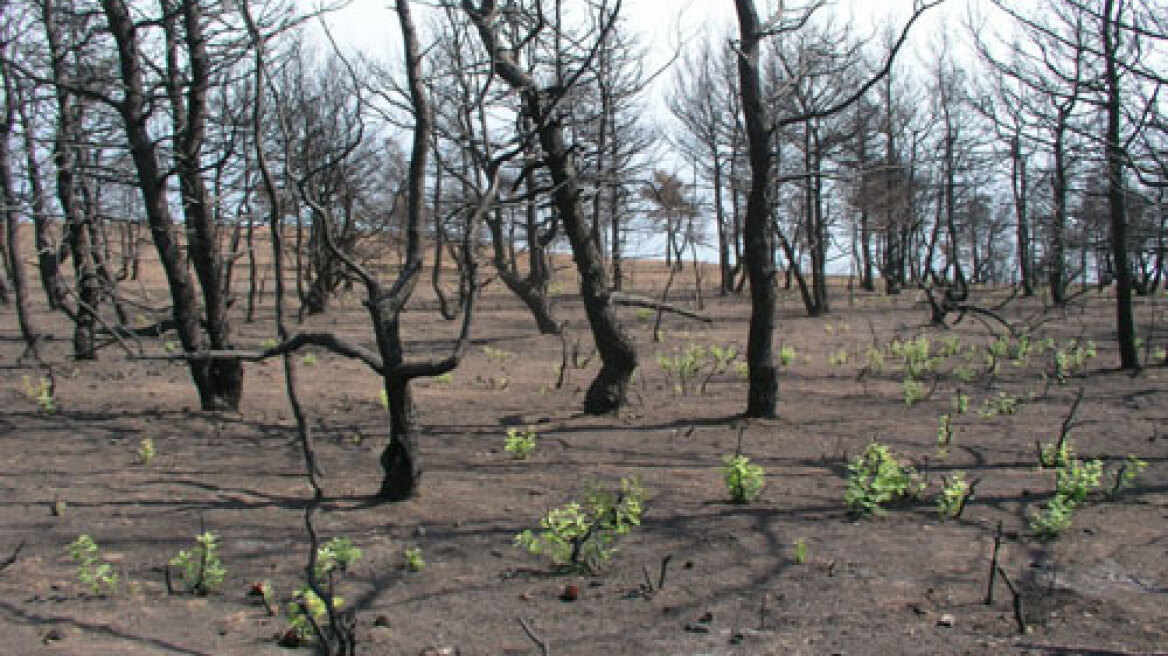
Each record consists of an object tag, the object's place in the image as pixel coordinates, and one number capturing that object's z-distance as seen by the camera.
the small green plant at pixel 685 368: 9.89
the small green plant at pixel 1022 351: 11.19
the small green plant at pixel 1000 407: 7.53
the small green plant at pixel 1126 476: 4.87
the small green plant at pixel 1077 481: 4.59
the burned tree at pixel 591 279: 7.99
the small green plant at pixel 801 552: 4.10
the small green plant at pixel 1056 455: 5.59
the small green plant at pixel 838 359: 11.76
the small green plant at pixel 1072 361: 9.99
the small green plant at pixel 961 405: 7.66
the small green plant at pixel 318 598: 3.12
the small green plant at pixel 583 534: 3.94
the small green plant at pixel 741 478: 4.96
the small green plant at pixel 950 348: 11.28
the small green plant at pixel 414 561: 4.11
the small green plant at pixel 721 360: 11.02
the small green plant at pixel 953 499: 4.62
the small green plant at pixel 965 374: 9.75
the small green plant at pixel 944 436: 6.31
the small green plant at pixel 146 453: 6.29
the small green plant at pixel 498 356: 13.57
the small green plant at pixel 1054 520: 4.27
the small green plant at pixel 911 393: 8.32
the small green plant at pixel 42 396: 8.27
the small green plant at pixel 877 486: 4.56
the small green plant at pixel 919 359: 10.58
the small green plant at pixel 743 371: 10.46
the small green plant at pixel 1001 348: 10.94
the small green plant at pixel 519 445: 6.16
